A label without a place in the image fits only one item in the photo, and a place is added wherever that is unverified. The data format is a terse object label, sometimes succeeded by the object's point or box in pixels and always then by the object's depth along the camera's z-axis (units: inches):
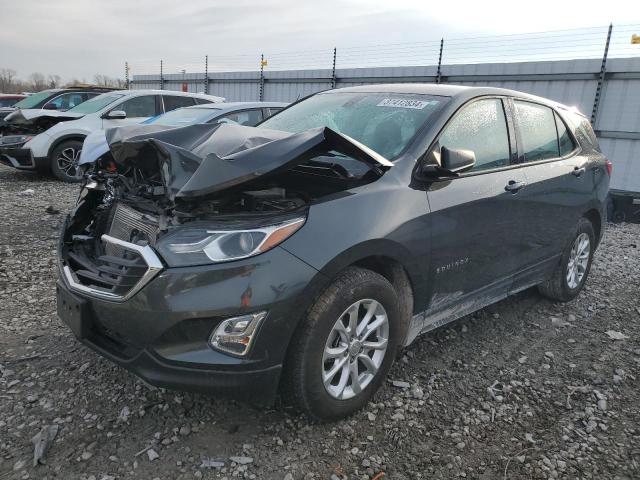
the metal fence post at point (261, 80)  638.7
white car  343.9
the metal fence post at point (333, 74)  545.8
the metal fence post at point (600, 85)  367.9
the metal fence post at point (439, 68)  454.3
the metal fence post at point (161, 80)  889.9
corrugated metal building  370.9
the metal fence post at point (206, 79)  754.6
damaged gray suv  83.0
